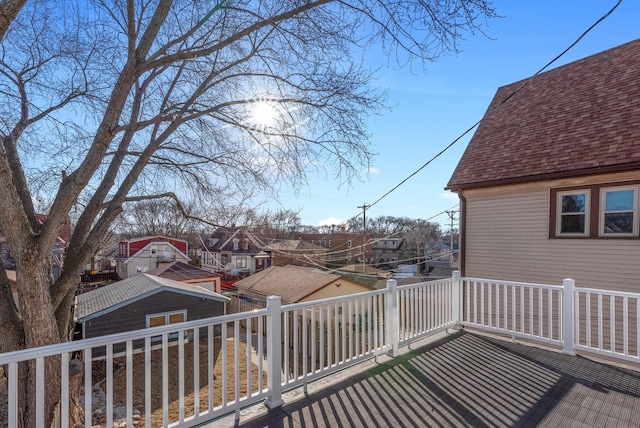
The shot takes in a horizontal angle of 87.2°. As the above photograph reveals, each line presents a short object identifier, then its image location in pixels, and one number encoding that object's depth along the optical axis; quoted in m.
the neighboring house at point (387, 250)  41.59
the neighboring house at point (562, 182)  5.62
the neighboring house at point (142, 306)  11.16
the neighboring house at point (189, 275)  16.53
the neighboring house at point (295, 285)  13.81
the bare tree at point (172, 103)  3.42
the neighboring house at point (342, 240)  39.01
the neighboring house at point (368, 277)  16.33
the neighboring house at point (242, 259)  27.28
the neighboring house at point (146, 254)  25.05
